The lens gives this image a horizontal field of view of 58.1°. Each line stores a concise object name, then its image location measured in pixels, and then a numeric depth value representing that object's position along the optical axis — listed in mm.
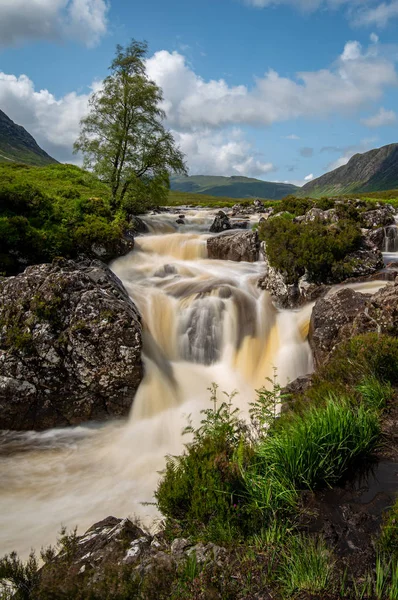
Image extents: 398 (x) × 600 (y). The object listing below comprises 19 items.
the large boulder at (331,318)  11711
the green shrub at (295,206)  30072
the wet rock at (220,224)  30406
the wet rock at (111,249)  18891
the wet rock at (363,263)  16625
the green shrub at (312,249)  16469
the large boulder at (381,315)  9969
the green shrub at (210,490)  4375
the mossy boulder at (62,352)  10246
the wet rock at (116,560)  3434
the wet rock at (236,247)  21844
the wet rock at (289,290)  15617
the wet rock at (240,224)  31931
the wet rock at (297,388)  7974
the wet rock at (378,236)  22967
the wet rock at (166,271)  19547
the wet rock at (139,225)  27391
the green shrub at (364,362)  7348
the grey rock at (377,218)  27188
